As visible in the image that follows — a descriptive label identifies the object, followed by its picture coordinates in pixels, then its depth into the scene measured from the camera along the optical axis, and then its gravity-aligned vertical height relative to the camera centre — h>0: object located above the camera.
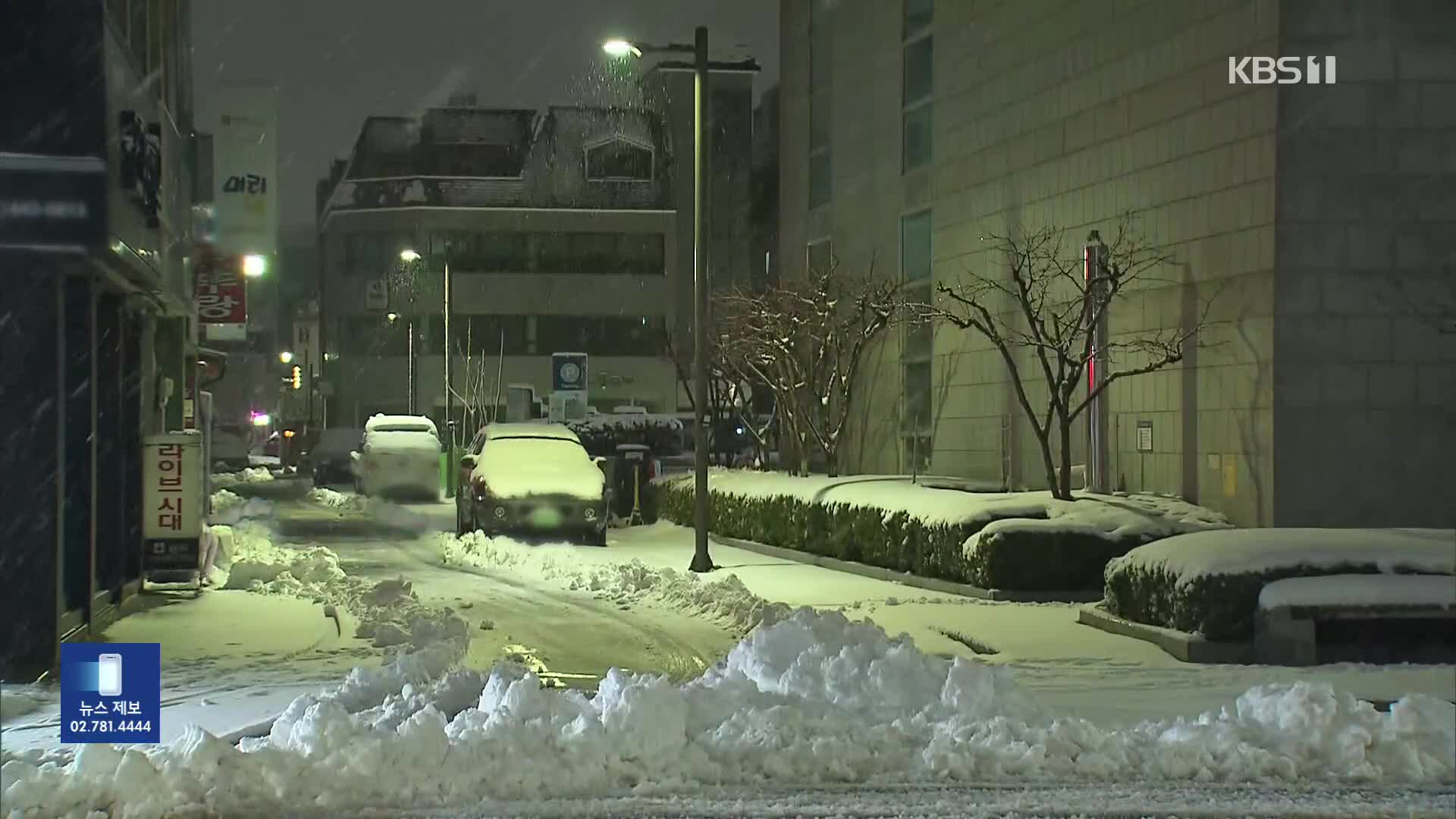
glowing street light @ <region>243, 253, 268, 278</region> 24.28 +2.52
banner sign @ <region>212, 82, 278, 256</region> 21.88 +3.70
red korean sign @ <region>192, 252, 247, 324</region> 25.16 +2.20
